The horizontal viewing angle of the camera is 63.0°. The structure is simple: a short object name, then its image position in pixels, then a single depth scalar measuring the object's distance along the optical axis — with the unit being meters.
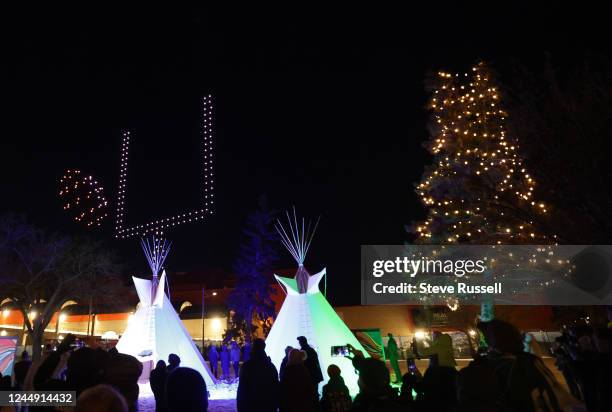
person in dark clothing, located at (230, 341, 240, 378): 20.86
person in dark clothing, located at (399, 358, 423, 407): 5.29
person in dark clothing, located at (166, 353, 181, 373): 7.36
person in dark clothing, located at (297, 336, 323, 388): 7.88
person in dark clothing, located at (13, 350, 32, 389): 5.84
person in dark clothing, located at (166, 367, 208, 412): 4.44
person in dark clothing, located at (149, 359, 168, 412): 7.90
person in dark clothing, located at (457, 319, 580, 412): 3.21
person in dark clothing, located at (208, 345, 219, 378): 18.59
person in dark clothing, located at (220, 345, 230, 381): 19.27
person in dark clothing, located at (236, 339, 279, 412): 5.36
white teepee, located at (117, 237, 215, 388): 15.04
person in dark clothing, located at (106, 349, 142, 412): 4.00
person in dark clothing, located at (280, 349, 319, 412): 5.25
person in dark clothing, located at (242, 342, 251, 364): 20.36
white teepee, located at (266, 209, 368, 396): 13.37
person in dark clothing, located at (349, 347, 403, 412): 4.04
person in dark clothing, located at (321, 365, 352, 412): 5.43
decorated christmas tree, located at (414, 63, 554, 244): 15.20
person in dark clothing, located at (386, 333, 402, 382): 14.06
